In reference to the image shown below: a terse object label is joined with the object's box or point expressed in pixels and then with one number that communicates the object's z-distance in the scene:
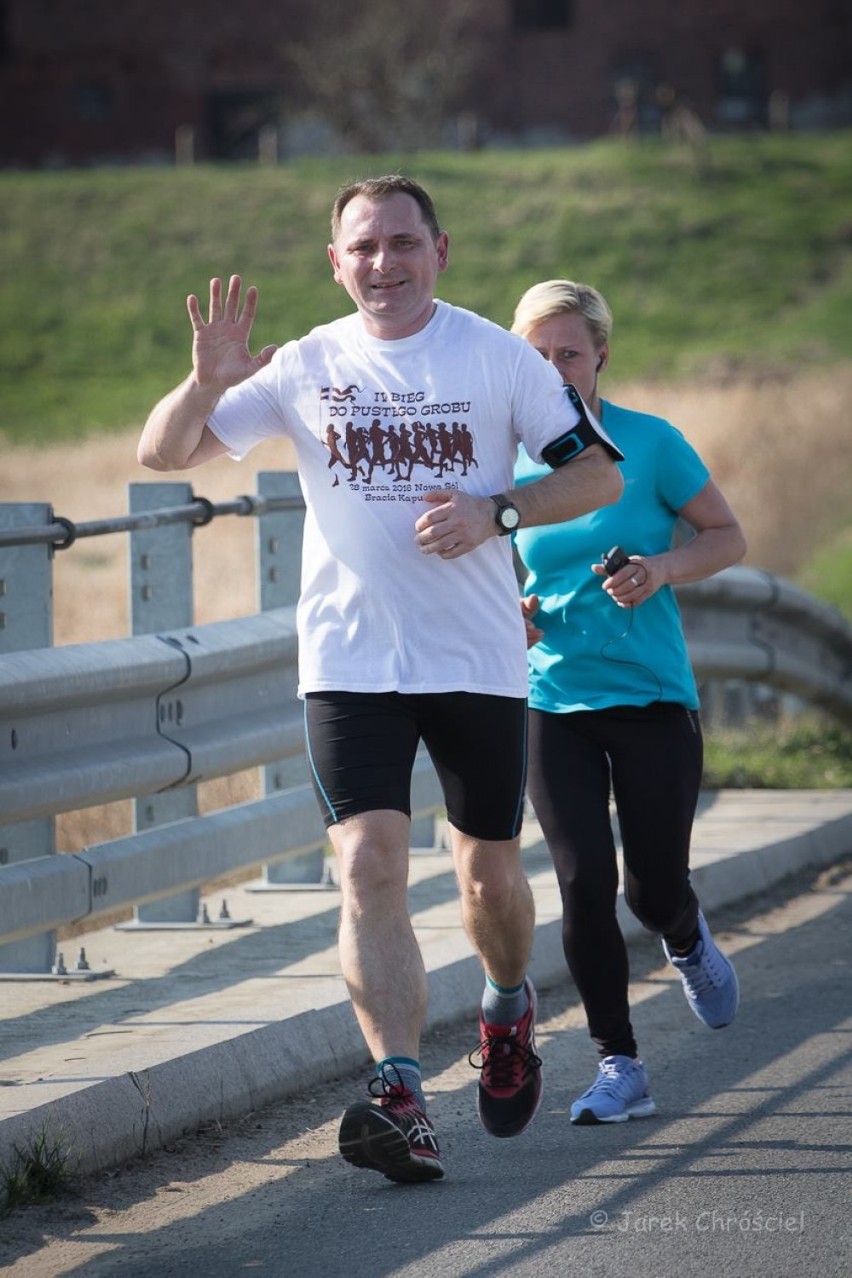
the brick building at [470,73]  128.25
